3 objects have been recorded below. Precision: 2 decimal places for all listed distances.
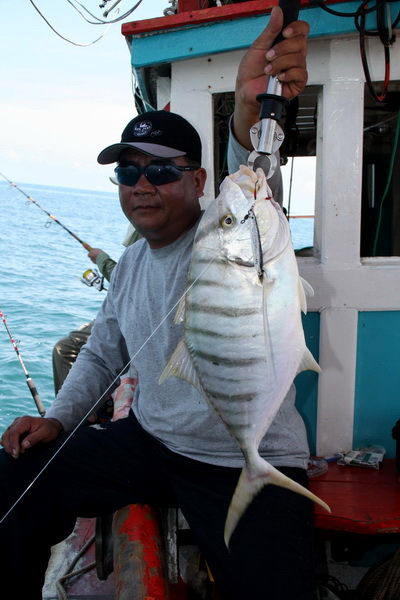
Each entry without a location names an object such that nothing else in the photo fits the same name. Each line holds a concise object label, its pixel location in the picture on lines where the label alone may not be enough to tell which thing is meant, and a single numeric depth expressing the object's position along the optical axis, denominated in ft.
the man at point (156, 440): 6.48
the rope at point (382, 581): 7.72
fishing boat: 9.11
